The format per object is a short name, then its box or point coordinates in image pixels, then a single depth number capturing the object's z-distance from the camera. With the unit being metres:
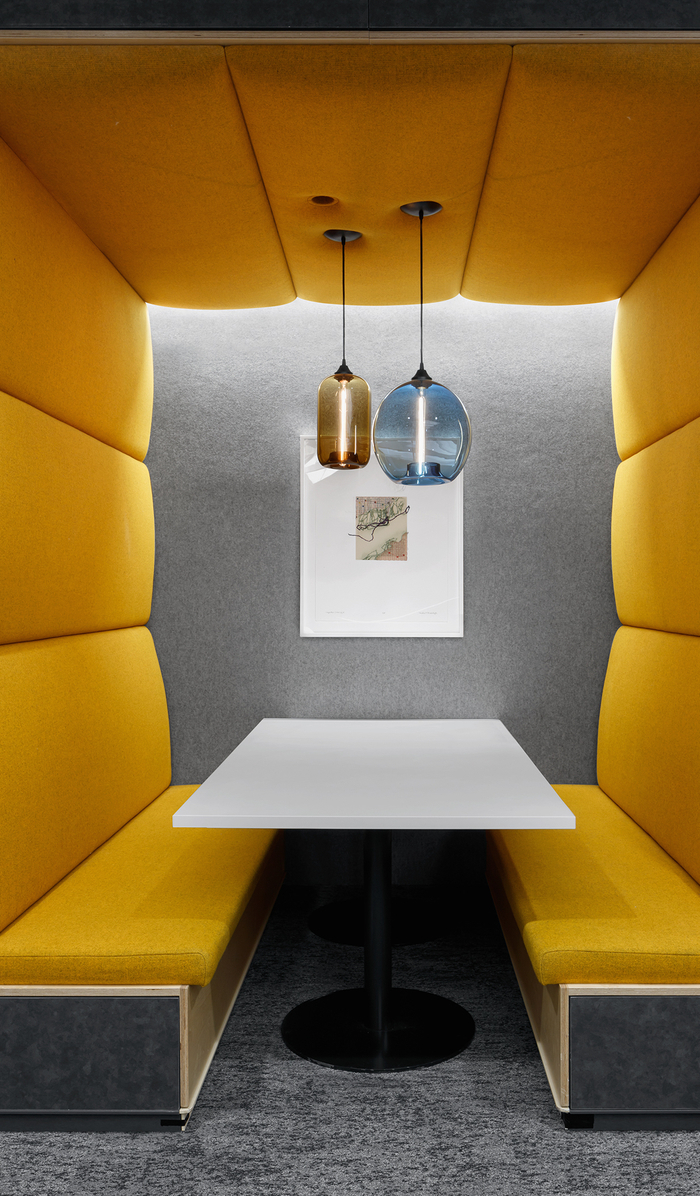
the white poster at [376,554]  3.46
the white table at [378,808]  1.90
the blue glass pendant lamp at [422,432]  2.42
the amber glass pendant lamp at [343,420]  2.58
